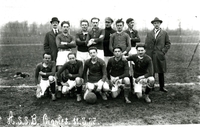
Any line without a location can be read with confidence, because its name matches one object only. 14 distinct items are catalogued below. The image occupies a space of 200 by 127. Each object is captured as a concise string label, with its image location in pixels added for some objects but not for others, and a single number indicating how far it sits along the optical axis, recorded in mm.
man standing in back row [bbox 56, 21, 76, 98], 5016
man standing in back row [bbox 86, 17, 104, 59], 4992
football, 4574
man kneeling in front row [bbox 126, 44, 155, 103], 4703
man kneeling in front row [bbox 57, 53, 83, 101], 4746
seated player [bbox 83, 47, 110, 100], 4652
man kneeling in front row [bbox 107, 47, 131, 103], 4684
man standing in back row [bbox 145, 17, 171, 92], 5422
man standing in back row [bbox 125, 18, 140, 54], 5461
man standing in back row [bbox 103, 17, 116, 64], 5361
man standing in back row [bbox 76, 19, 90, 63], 5059
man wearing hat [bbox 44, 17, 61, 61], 5398
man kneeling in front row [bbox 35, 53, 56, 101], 4879
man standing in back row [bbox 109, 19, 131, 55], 5085
